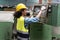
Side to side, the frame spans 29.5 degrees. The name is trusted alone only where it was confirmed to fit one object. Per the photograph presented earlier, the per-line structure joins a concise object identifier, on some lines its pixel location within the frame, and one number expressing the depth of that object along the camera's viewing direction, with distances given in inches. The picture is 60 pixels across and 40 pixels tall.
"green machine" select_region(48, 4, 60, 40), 89.1
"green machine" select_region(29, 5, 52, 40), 89.8
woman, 78.3
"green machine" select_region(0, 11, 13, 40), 87.6
